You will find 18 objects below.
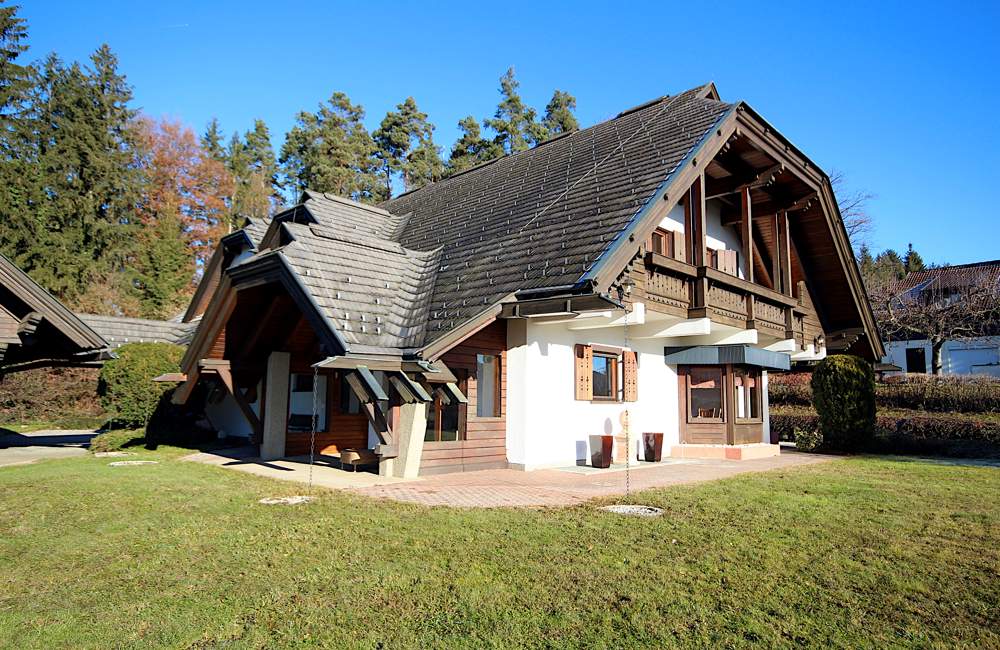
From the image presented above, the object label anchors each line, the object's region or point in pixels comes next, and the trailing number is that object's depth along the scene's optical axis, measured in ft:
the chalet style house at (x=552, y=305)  34.24
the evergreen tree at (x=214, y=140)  142.82
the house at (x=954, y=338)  104.17
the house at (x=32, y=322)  39.58
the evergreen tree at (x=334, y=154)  124.36
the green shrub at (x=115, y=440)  46.34
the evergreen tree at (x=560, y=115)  132.46
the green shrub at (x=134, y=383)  50.26
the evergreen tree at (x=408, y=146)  131.95
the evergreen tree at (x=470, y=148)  127.75
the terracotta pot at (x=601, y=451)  39.42
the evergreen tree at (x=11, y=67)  99.04
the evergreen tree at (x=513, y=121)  129.49
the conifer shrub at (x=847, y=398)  54.03
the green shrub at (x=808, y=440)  59.06
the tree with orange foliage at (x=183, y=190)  111.96
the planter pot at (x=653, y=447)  45.09
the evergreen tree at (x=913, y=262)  184.24
